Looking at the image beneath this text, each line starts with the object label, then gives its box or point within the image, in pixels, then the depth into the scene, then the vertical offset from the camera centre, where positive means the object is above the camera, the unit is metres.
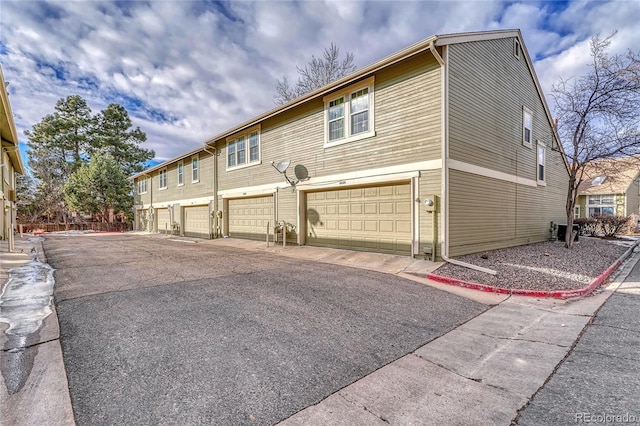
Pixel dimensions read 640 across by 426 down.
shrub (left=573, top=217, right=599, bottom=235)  16.74 -0.85
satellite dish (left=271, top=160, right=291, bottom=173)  11.20 +1.80
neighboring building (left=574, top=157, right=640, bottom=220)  22.81 +1.21
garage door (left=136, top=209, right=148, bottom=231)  25.11 -0.81
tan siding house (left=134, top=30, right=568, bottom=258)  7.72 +1.88
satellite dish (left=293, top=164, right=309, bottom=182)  10.86 +1.50
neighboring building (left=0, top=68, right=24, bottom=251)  9.16 +3.28
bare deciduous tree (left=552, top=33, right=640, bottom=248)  9.54 +3.59
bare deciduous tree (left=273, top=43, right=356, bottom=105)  20.30 +10.09
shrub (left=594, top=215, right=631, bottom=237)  15.71 -0.67
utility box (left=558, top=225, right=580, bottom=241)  13.43 -0.98
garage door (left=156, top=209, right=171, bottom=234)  20.87 -0.69
